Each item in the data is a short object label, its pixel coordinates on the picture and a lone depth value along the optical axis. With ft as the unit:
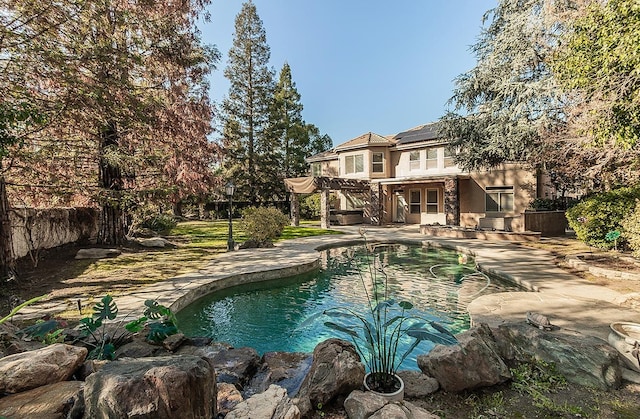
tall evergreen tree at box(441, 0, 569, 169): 39.58
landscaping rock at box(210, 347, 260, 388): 10.85
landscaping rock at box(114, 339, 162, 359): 11.65
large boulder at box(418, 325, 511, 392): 9.53
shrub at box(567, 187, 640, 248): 28.73
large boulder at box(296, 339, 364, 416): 8.40
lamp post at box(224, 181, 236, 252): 38.70
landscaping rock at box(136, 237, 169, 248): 40.99
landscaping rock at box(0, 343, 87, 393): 8.05
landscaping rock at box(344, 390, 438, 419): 7.07
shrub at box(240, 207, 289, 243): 41.98
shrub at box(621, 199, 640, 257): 23.94
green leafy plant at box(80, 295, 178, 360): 11.22
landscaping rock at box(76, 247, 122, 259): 33.22
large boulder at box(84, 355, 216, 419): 5.91
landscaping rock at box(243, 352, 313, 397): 10.78
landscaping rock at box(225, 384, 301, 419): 6.55
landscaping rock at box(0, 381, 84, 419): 7.09
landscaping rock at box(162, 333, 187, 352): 12.78
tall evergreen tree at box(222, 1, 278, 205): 92.79
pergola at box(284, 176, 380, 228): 60.95
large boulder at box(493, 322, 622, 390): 9.89
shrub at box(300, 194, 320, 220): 84.69
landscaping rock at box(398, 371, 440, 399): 9.41
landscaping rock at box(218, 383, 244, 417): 7.97
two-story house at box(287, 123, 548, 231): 56.54
